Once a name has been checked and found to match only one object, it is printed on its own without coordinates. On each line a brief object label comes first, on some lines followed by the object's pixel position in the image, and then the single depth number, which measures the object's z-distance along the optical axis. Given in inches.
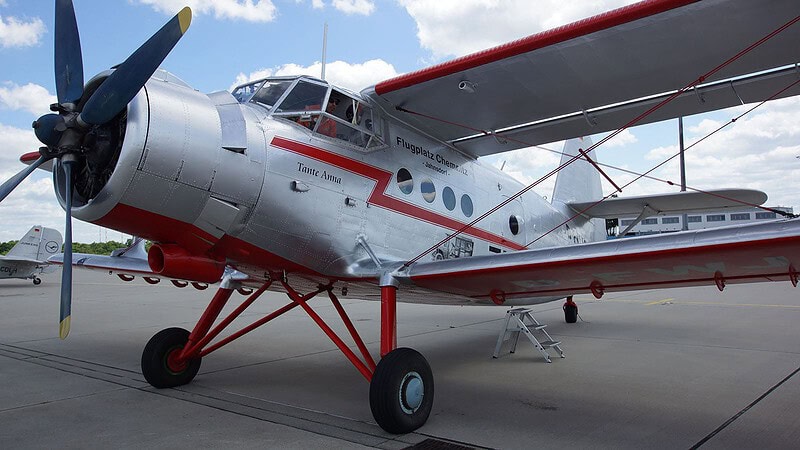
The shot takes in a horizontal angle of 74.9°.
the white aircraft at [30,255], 998.4
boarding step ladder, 300.0
